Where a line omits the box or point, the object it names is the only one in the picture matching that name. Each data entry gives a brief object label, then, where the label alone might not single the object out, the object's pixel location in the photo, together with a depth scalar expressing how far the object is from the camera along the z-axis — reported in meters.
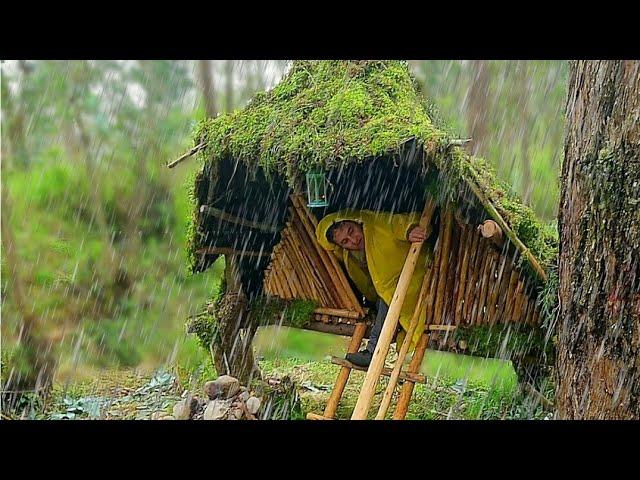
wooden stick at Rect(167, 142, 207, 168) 4.99
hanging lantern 4.39
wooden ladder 4.09
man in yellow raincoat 4.73
